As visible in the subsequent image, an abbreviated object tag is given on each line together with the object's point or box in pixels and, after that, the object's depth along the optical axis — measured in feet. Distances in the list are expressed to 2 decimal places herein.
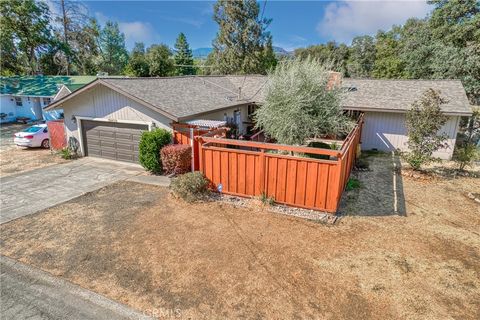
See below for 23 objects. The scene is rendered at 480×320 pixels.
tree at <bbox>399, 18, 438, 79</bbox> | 98.32
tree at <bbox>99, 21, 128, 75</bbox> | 173.68
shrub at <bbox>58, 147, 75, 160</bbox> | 48.93
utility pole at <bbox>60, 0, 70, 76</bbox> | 124.30
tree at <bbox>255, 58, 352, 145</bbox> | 36.01
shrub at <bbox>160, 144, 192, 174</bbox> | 36.99
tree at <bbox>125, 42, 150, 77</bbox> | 128.67
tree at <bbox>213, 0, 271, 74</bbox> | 117.39
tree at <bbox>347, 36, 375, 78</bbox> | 162.30
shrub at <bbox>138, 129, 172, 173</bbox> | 38.55
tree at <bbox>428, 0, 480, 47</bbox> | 78.74
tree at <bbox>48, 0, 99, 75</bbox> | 126.31
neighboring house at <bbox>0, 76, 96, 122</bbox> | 84.38
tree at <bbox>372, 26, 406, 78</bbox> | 132.05
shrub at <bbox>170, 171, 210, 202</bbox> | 31.14
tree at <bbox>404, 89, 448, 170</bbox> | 37.93
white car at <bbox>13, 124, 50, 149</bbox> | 54.80
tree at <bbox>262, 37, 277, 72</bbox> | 124.16
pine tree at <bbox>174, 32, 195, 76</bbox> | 169.27
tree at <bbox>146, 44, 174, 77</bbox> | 131.13
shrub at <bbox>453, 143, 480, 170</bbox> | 39.91
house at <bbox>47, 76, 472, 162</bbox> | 41.81
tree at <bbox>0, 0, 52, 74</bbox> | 100.01
